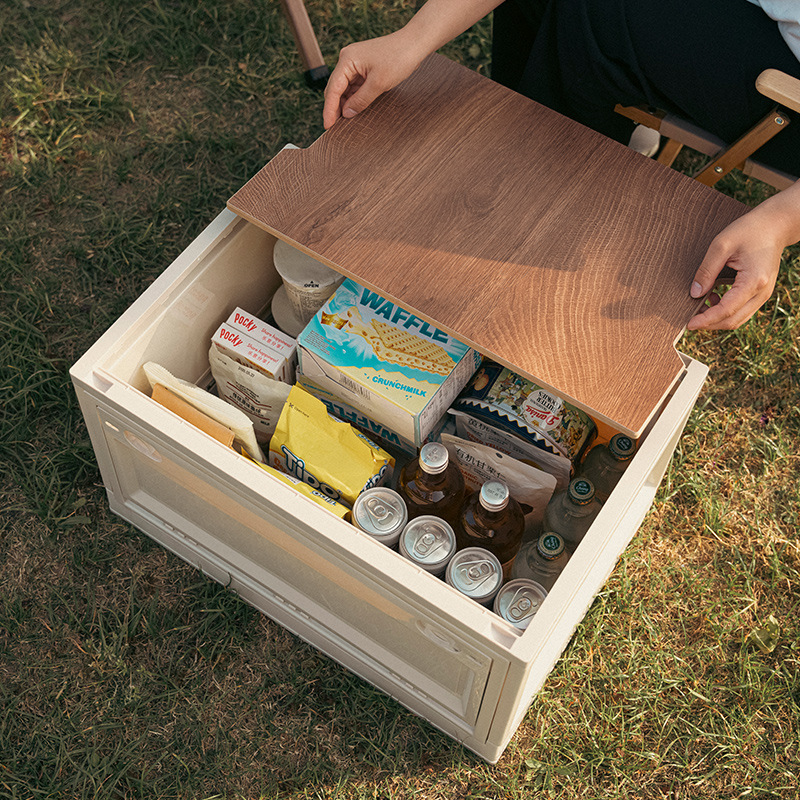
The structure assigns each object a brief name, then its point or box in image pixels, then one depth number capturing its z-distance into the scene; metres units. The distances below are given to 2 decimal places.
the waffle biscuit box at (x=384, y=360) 1.40
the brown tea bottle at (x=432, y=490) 1.35
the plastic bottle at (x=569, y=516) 1.35
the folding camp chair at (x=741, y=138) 1.34
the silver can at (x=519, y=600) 1.29
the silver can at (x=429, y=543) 1.29
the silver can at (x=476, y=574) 1.28
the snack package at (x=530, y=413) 1.43
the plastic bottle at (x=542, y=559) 1.27
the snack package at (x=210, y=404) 1.37
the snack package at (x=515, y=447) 1.43
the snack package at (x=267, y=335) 1.48
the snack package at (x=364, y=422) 1.48
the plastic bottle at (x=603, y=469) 1.42
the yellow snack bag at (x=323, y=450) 1.39
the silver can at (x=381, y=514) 1.31
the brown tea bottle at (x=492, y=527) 1.33
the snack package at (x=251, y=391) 1.48
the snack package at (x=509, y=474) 1.40
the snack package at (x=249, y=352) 1.47
